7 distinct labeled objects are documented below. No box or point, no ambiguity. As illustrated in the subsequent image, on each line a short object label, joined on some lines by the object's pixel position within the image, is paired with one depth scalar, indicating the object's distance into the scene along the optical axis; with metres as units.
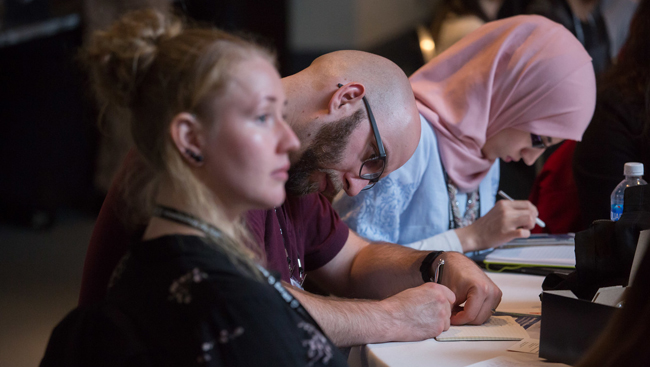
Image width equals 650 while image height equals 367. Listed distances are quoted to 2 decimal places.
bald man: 2.70
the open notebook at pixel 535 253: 3.10
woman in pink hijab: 3.27
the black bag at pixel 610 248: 2.65
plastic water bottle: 3.05
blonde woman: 2.40
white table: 2.63
